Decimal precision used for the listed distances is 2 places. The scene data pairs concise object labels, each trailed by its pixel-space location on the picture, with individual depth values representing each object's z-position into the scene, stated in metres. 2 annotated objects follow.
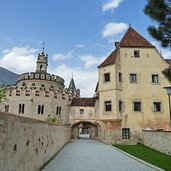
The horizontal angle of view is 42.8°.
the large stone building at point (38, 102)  35.09
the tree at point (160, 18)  9.42
